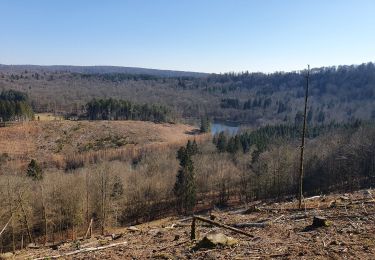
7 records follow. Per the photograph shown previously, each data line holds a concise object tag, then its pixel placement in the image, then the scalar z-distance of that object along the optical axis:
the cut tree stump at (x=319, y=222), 14.28
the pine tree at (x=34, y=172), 52.30
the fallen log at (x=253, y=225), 15.48
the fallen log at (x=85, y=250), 15.11
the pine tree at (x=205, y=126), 137.12
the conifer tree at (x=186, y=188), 56.25
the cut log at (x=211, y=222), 13.56
